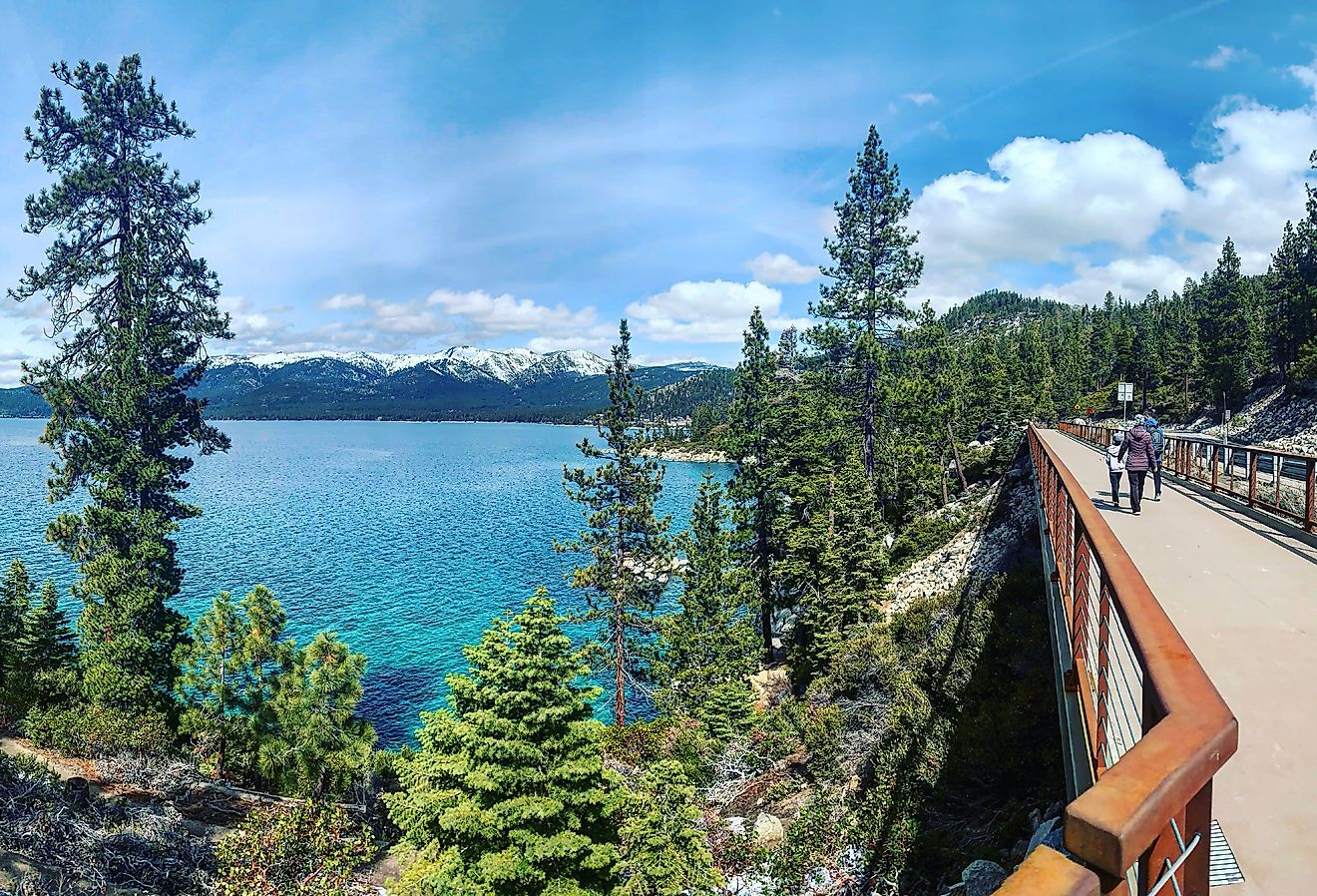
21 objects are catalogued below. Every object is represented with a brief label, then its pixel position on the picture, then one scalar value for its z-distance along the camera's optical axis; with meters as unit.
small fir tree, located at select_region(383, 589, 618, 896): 9.94
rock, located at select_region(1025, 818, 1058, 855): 5.83
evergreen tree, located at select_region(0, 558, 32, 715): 19.75
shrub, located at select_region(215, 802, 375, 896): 12.81
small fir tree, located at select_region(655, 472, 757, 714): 23.52
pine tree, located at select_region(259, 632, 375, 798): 19.03
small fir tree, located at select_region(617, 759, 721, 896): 10.66
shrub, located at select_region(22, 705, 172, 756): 17.94
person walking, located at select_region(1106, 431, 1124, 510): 12.58
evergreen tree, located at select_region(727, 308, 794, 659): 29.72
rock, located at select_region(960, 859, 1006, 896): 7.83
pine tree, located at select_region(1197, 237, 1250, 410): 60.19
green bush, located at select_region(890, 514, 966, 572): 29.34
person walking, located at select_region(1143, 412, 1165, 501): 12.65
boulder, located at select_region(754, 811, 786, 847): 12.56
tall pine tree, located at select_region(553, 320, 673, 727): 24.81
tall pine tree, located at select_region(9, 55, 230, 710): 18.72
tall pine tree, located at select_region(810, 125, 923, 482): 27.53
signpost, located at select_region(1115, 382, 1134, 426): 39.67
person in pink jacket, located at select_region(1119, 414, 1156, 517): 11.90
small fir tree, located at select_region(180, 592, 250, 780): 19.66
